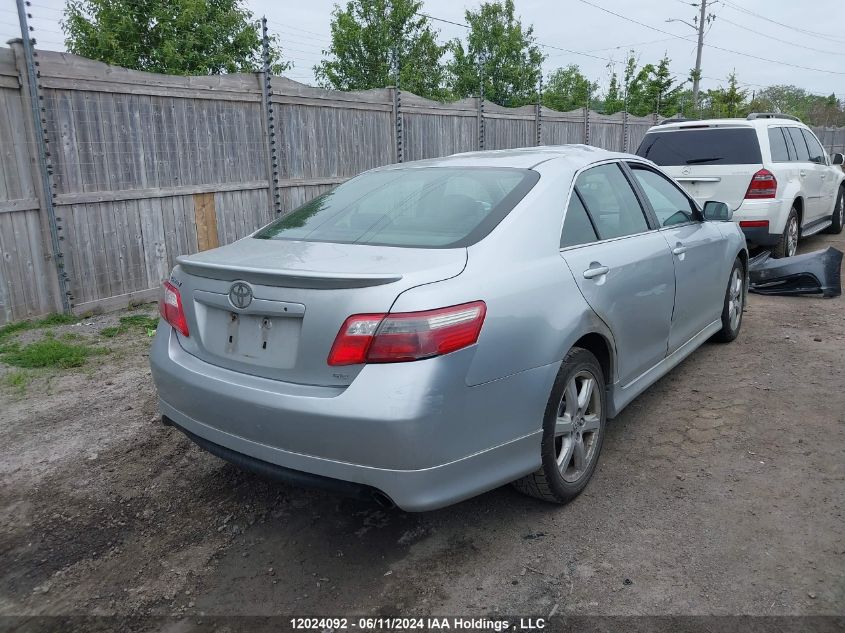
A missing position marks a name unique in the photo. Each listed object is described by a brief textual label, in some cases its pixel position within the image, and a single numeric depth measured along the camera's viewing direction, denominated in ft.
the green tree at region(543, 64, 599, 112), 106.22
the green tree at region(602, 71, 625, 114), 96.40
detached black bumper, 23.98
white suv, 26.13
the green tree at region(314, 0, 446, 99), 74.84
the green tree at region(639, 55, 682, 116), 93.61
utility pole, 119.75
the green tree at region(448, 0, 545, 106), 88.84
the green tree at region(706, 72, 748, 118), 99.09
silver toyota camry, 7.97
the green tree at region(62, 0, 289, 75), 53.93
